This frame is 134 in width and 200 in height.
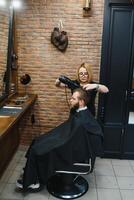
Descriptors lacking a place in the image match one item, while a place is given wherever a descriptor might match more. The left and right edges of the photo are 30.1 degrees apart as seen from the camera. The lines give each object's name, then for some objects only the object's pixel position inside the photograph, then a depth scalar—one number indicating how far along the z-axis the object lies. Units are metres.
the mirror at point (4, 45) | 2.93
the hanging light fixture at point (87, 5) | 3.07
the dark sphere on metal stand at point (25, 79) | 3.30
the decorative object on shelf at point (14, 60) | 3.30
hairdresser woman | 2.83
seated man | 2.34
